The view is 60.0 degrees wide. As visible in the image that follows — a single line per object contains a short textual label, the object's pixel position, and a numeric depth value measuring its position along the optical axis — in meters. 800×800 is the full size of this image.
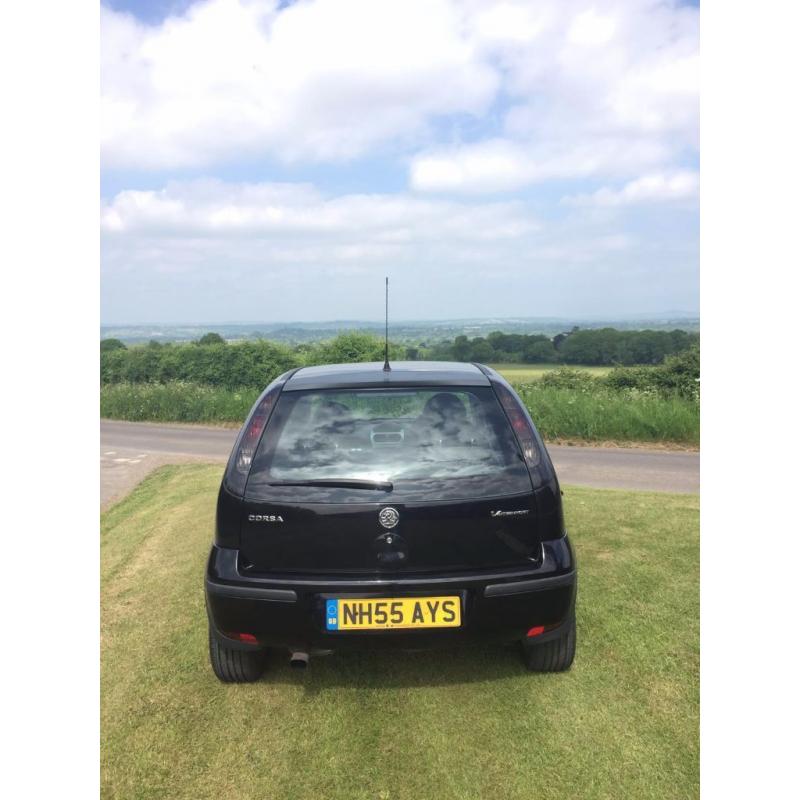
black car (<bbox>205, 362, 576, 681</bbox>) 2.93
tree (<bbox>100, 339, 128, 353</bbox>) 36.53
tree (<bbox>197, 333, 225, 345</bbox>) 32.44
